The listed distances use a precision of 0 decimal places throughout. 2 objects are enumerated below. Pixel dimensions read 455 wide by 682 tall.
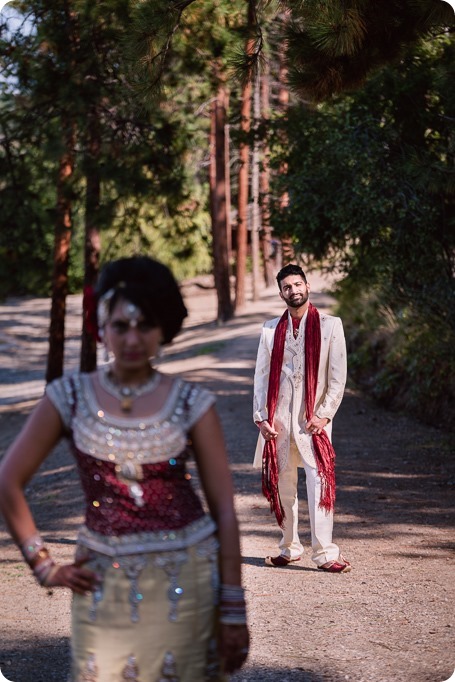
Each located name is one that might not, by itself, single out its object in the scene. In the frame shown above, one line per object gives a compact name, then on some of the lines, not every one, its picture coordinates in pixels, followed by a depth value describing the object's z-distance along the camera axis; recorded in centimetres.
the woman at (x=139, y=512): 274
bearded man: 726
